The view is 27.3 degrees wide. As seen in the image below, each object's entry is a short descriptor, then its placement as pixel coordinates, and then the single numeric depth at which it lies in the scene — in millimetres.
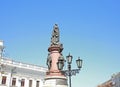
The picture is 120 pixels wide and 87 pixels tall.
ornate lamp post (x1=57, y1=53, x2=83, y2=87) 16875
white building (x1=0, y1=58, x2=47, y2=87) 41188
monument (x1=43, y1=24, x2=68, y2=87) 20750
